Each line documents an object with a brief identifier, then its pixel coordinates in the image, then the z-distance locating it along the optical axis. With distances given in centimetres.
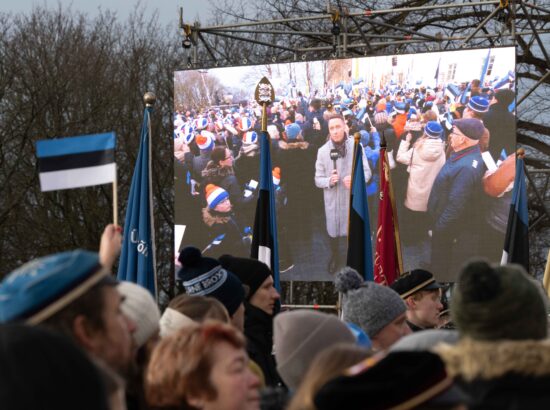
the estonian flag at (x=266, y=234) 1061
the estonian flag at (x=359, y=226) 1091
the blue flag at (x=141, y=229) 877
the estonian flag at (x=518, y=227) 1270
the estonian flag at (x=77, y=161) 580
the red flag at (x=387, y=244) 1119
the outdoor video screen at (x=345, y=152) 1764
